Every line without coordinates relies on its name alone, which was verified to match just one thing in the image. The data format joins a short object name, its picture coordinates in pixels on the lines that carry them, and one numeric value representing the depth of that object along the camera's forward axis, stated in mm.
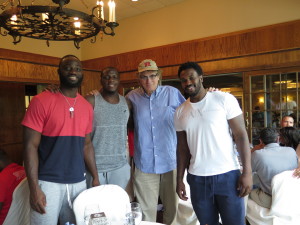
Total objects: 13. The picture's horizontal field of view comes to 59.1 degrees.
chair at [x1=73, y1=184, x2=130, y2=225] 1620
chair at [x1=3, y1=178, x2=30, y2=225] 1983
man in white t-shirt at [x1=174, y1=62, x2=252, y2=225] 1701
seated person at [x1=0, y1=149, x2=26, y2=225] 2098
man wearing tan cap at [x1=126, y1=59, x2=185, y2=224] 2230
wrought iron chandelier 1943
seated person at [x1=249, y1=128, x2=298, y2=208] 2652
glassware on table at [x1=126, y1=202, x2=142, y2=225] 1298
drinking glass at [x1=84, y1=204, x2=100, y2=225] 1298
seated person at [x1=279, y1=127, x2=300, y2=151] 3143
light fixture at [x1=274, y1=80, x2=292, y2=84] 4213
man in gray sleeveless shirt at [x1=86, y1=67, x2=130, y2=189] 2037
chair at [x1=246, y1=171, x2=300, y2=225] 2367
